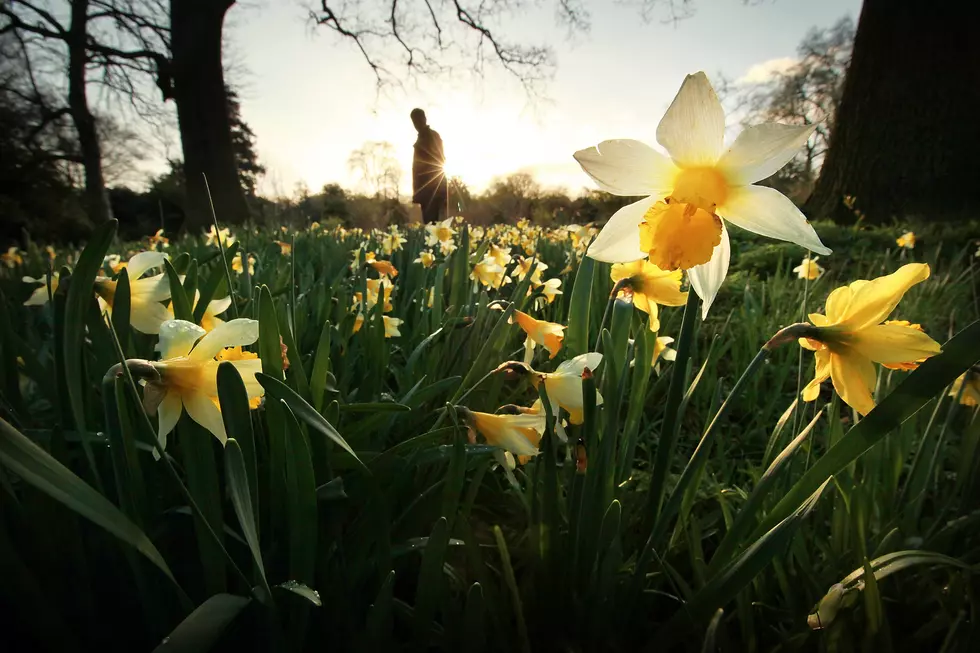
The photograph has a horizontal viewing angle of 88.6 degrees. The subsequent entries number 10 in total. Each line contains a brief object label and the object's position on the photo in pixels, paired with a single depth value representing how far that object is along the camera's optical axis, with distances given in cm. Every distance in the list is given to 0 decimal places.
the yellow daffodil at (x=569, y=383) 24
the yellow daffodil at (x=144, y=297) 26
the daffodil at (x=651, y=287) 29
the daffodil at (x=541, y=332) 32
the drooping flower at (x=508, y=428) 24
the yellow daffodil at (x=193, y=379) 19
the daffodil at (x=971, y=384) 28
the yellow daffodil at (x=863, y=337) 19
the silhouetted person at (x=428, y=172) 593
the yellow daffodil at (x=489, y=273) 55
